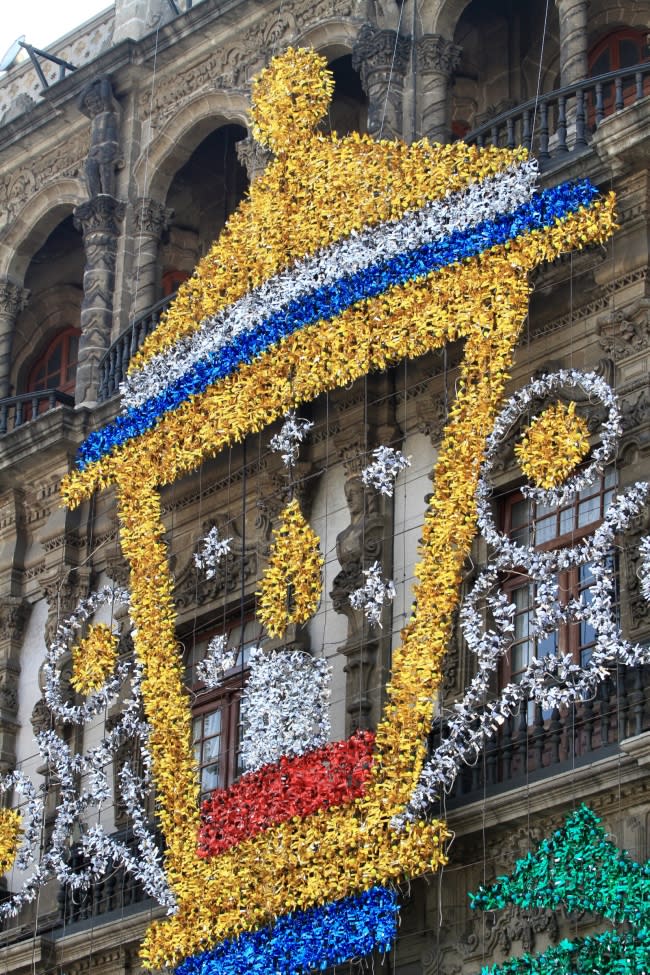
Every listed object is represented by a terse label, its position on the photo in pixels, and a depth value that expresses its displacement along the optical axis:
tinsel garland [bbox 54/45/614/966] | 19.97
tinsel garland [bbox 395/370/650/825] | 19.30
